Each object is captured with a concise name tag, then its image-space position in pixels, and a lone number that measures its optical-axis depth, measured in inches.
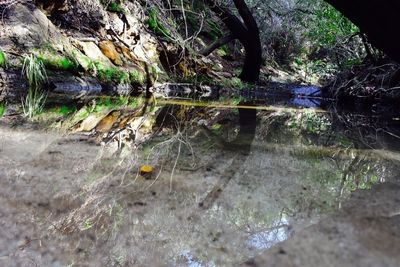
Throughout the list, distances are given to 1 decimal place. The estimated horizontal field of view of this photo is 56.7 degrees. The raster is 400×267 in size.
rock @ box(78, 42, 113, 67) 314.0
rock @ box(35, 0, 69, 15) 325.3
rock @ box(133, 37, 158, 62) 366.0
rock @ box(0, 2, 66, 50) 263.9
